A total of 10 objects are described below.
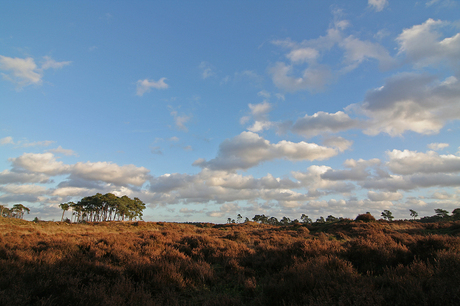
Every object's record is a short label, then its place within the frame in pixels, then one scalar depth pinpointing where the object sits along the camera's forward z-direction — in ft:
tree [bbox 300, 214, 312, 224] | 259.39
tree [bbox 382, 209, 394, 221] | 190.29
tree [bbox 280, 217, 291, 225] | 255.29
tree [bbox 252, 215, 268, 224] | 298.64
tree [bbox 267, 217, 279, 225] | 278.56
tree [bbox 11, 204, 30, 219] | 290.72
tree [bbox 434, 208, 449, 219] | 166.13
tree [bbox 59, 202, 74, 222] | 262.26
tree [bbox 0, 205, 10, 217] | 247.11
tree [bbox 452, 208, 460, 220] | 140.85
